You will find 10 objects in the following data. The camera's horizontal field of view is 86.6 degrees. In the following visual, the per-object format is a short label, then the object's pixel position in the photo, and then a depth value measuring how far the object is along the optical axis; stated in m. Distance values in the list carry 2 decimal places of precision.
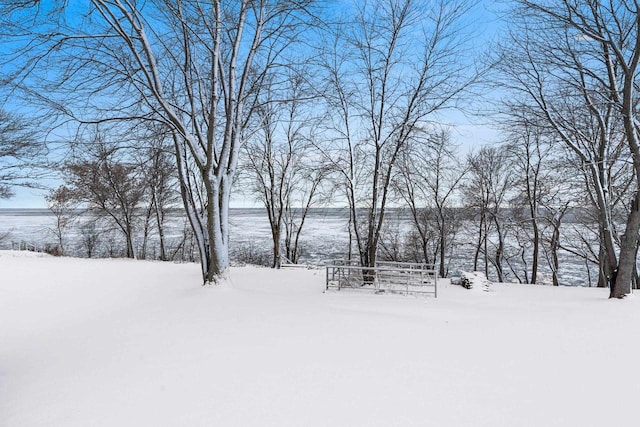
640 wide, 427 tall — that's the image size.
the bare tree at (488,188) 21.08
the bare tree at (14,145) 18.53
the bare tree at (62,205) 25.45
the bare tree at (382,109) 9.80
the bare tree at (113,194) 22.41
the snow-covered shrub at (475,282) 10.29
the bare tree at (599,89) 7.62
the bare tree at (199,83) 6.80
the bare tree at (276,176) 18.38
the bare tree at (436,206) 21.20
